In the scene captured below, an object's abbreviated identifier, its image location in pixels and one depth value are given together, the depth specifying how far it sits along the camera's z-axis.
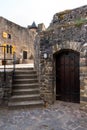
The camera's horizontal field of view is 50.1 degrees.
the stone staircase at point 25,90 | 3.62
